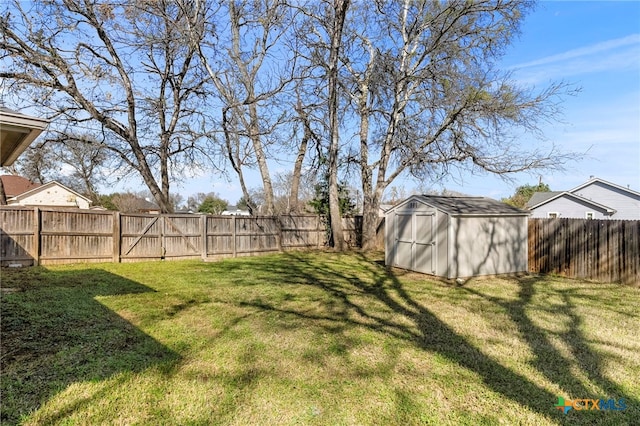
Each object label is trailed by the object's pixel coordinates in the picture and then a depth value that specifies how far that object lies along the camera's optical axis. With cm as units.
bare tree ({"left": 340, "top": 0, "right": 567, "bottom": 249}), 1227
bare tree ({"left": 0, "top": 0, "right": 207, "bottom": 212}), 1088
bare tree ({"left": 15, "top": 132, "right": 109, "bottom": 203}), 1323
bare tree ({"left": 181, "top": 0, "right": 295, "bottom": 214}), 1441
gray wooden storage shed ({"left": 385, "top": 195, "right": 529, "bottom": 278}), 846
